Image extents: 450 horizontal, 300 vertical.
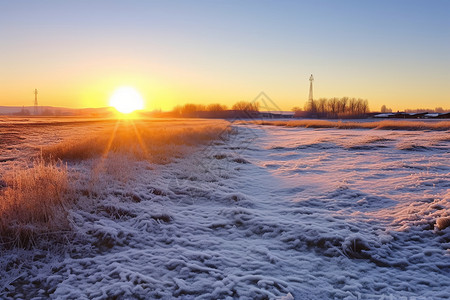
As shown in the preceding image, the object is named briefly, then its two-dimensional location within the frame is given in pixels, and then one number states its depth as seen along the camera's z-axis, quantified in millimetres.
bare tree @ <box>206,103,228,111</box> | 133750
